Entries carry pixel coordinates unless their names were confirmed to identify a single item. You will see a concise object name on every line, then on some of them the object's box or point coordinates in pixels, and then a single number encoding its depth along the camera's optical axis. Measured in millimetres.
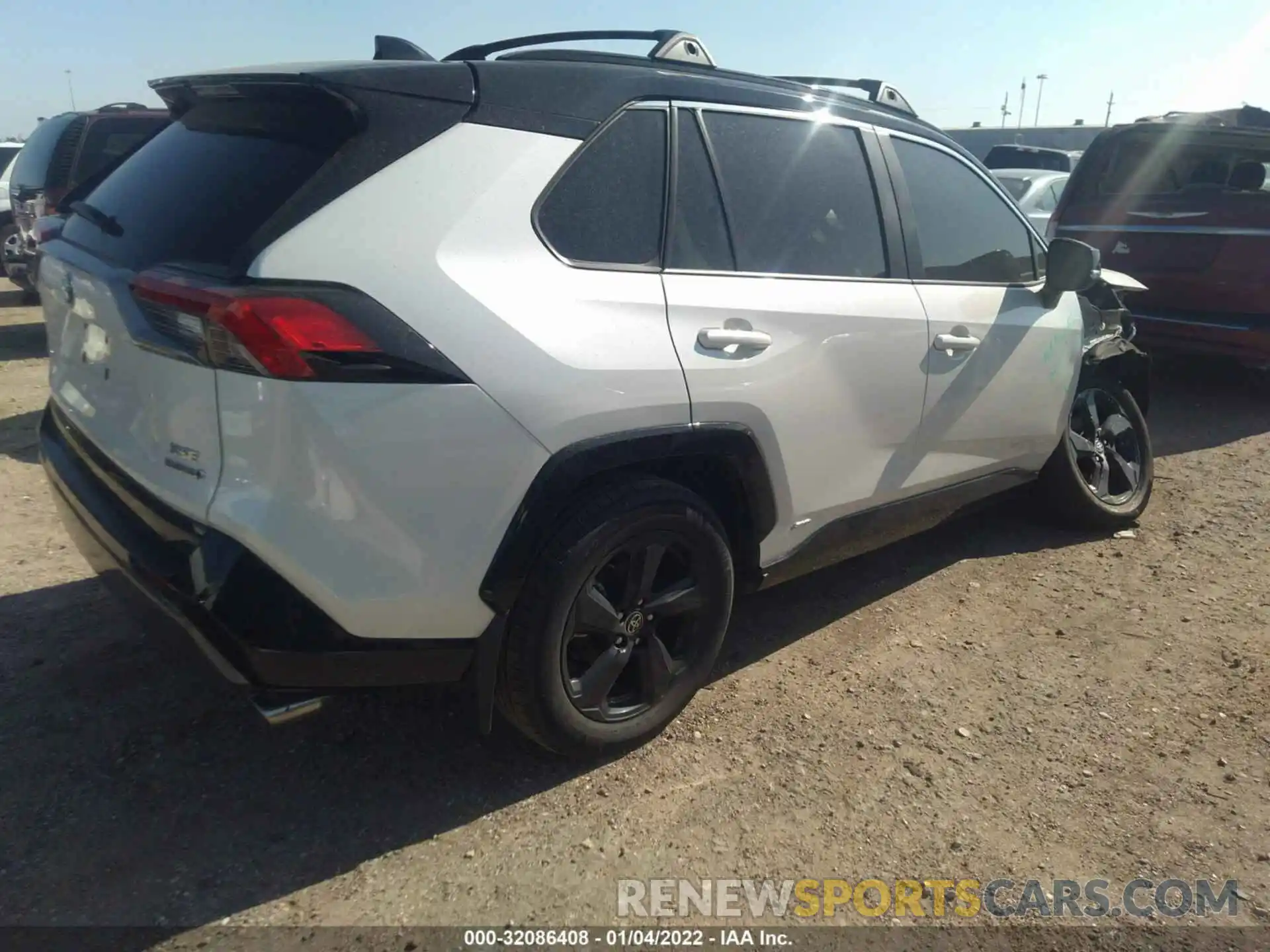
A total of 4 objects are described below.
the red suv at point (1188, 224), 6438
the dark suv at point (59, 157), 8508
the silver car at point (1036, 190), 10661
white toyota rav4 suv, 2117
